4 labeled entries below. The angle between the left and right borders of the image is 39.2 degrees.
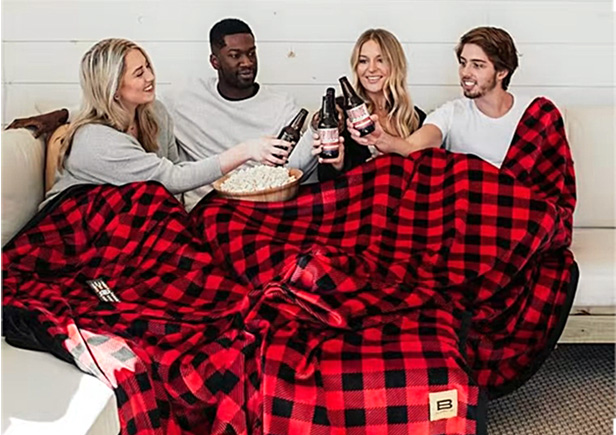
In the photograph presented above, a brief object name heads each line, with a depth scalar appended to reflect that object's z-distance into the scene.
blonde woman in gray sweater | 2.42
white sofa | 1.56
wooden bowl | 2.37
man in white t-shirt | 2.63
